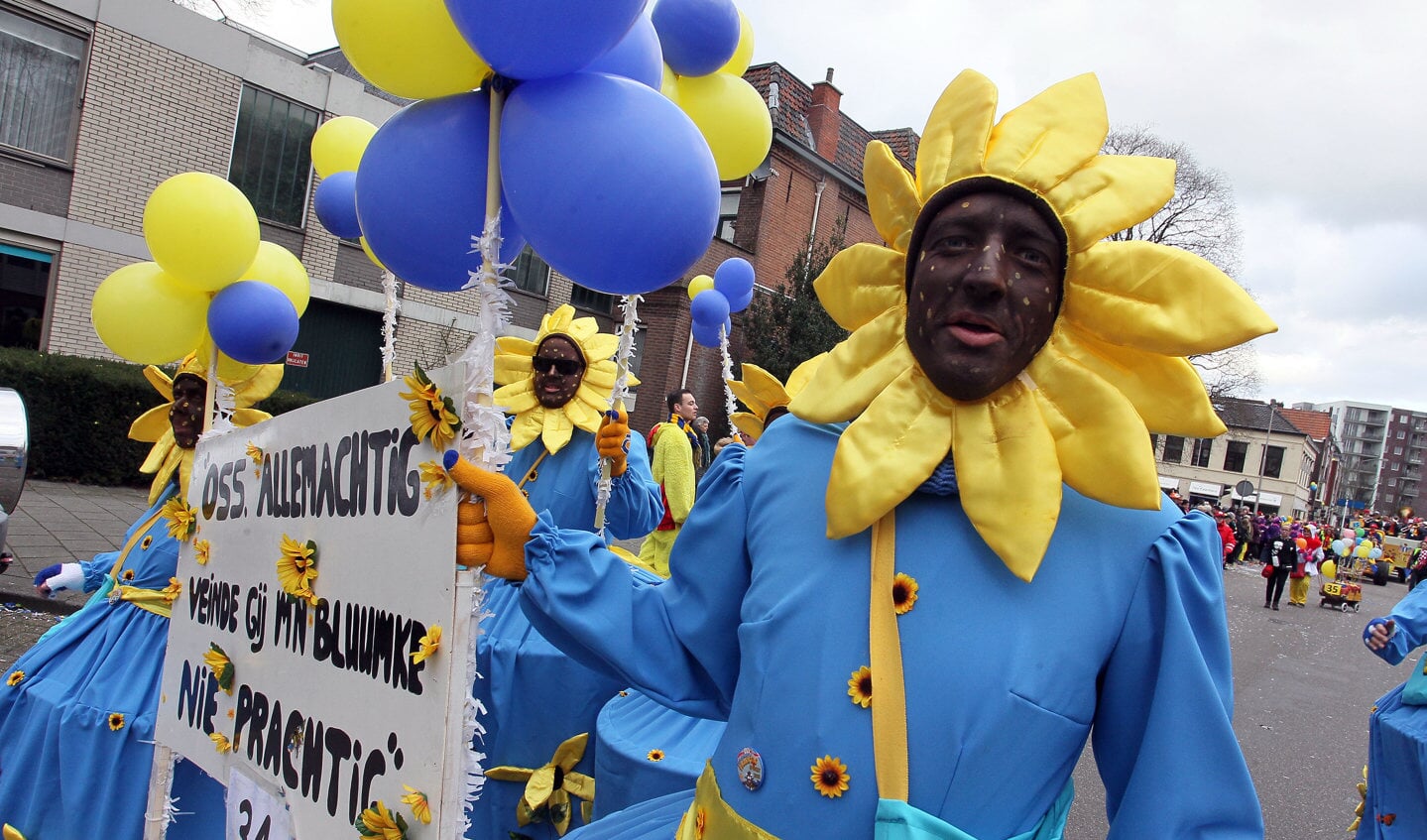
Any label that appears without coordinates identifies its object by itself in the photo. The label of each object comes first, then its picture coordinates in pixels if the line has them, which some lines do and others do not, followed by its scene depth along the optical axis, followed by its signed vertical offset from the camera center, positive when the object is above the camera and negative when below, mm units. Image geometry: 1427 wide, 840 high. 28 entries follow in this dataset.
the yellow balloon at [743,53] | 3315 +1322
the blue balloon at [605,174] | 1520 +354
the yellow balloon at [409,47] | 1604 +548
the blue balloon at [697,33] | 2709 +1106
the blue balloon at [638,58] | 1834 +703
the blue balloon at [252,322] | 3104 +10
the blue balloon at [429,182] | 1646 +311
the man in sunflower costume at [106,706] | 2879 -1337
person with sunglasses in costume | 3238 -584
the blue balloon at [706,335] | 5215 +379
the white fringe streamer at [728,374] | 4500 +144
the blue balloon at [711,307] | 4930 +505
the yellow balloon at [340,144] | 3145 +684
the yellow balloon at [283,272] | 3479 +223
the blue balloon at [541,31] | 1448 +557
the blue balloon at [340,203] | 2895 +435
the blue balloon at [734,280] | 5328 +735
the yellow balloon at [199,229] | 3078 +301
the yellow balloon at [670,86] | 2828 +963
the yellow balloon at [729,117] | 2922 +932
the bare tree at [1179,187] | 22875 +7815
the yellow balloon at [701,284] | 6144 +795
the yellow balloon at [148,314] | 3256 -21
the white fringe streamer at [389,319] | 2879 +97
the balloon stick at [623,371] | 2496 +48
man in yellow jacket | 6617 -673
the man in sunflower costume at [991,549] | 1372 -178
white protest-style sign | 1601 -617
